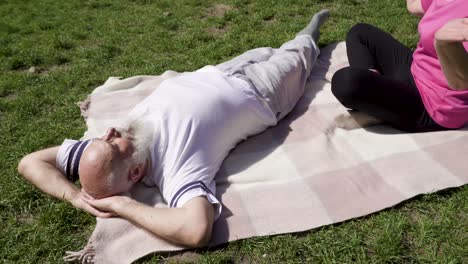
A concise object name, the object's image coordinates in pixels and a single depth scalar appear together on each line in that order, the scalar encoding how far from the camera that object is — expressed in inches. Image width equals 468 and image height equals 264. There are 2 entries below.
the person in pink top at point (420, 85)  114.3
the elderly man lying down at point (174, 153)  103.8
